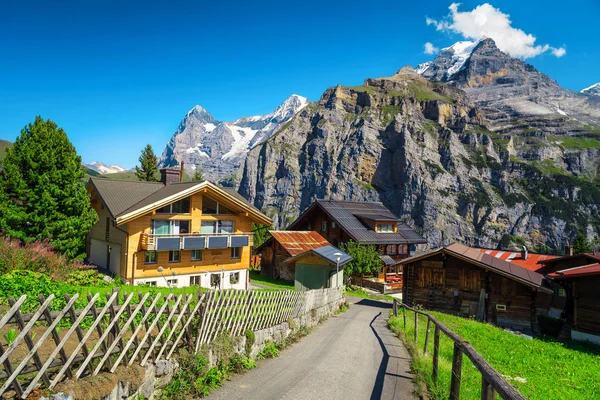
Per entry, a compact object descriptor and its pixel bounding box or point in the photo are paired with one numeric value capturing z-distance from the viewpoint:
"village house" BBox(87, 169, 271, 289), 29.27
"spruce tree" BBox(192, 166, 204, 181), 66.14
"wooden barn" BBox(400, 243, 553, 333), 27.75
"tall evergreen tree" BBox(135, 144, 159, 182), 59.17
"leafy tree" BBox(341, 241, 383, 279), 43.19
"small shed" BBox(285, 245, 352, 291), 30.56
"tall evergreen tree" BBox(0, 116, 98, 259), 25.64
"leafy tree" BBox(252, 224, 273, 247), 73.75
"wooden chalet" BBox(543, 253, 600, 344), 24.23
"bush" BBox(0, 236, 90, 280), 15.34
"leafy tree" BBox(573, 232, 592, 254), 72.11
